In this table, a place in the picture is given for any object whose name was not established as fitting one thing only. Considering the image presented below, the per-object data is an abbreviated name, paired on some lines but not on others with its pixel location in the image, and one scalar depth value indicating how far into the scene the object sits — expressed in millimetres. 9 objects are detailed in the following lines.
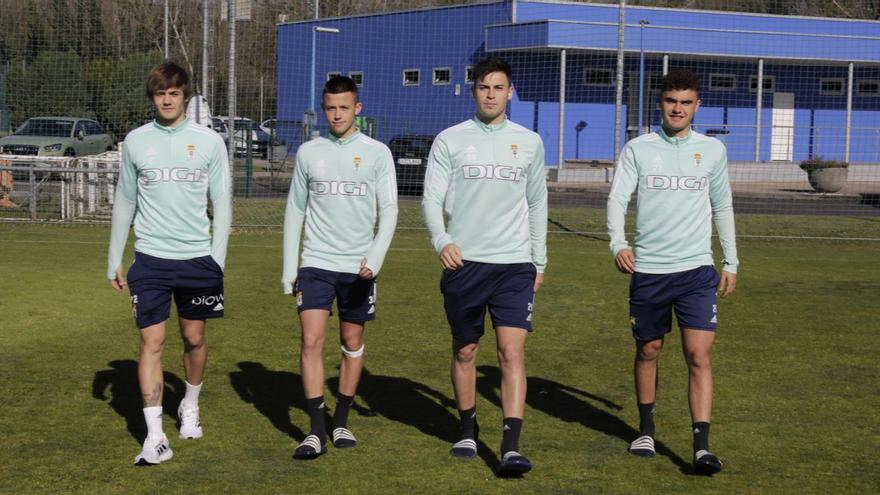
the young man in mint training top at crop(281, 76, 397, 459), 5926
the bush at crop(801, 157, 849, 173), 25406
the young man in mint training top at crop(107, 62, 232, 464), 5813
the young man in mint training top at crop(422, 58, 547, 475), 5719
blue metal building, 31312
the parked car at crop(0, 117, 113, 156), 24859
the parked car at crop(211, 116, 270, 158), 22938
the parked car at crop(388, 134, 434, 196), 23547
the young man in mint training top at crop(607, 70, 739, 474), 5848
